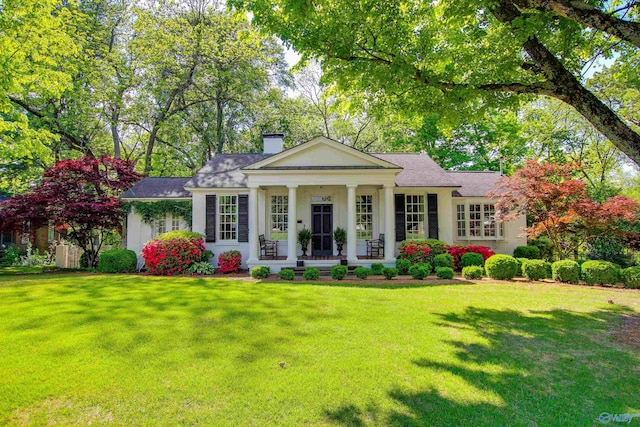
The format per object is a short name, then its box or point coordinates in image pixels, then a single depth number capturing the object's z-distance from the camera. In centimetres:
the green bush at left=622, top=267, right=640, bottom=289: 932
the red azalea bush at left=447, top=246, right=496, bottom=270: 1320
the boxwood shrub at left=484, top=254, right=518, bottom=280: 1089
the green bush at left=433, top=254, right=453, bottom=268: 1207
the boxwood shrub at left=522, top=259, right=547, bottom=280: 1062
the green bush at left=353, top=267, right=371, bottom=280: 1118
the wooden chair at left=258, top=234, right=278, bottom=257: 1408
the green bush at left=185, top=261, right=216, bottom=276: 1291
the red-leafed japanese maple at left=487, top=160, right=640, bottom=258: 1074
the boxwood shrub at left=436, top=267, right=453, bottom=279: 1082
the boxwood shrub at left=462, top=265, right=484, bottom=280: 1095
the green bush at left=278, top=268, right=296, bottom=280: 1120
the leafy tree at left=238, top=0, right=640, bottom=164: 578
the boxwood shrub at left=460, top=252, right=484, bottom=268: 1266
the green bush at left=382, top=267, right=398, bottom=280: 1112
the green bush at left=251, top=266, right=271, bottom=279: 1161
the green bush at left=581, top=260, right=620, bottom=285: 963
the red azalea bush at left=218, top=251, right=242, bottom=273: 1307
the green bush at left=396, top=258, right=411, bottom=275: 1197
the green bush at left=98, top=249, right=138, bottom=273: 1326
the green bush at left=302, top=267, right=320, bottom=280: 1120
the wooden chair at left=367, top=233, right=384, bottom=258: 1379
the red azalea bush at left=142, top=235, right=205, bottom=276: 1252
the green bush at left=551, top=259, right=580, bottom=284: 1012
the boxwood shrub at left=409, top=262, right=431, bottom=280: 1093
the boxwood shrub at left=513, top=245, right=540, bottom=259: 1445
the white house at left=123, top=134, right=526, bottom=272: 1285
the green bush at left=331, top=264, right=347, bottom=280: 1129
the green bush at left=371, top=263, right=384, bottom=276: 1162
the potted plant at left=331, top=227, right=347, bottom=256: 1398
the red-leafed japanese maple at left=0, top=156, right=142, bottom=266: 1298
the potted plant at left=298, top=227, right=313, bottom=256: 1410
